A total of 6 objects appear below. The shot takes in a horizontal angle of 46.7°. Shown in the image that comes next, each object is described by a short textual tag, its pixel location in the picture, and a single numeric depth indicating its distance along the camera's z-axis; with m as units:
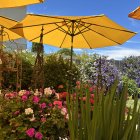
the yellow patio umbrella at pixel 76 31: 3.63
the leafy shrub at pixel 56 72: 4.69
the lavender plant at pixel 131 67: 8.08
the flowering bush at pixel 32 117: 2.20
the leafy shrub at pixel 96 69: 6.56
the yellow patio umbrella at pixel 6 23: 3.84
